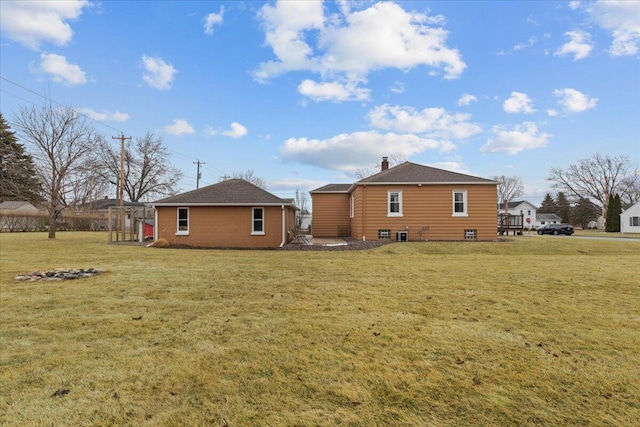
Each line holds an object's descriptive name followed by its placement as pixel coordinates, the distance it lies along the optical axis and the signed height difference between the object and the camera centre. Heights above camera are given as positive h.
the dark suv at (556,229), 36.36 -0.73
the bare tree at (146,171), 41.59 +7.01
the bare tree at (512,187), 73.88 +7.78
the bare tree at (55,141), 23.23 +6.07
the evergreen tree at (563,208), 67.31 +2.95
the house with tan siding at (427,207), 19.03 +0.92
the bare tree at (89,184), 25.00 +4.39
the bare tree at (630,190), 60.58 +5.72
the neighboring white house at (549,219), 69.69 +0.70
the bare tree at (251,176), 61.05 +8.84
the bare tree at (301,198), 71.57 +5.70
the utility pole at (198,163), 43.59 +8.10
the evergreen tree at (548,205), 75.81 +3.88
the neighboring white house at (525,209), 68.44 +2.74
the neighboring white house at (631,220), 39.59 +0.16
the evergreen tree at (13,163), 26.33 +6.72
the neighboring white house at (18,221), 34.09 +0.83
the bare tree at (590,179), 52.28 +6.84
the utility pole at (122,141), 25.69 +6.68
